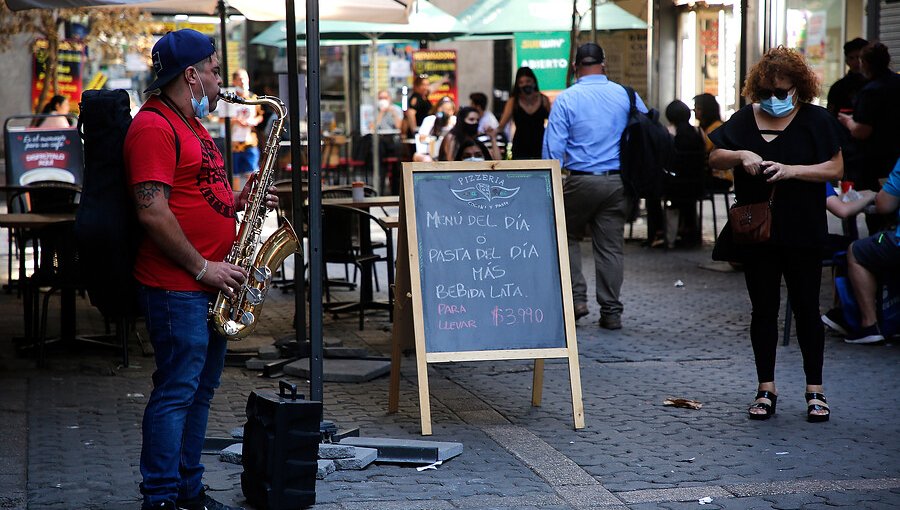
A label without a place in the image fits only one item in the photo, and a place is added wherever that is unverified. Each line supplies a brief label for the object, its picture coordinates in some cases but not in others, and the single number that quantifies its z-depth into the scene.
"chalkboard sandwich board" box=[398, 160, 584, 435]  6.30
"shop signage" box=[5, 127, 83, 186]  12.64
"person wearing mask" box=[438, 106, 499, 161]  10.62
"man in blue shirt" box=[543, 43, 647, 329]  9.27
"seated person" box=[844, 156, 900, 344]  8.40
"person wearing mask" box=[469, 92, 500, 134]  17.30
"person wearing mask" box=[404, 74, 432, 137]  22.00
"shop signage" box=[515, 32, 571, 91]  22.00
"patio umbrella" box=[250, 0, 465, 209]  17.31
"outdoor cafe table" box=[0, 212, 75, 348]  8.16
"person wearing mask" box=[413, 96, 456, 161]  17.81
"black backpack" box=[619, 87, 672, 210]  9.25
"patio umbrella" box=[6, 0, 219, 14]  8.73
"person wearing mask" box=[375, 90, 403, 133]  23.86
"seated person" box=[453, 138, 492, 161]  10.20
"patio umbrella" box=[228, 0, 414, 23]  10.43
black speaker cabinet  4.73
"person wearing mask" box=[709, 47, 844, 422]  6.28
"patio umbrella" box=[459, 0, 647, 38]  17.95
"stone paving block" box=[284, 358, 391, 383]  7.54
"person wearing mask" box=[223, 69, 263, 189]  20.17
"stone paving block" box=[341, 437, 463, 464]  5.56
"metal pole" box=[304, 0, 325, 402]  5.54
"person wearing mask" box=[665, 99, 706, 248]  13.83
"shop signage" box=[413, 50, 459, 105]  26.78
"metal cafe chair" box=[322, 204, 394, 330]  9.52
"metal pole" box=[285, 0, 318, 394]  7.70
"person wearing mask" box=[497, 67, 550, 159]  12.85
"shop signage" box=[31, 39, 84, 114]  22.45
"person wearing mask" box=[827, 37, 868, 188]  11.41
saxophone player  4.38
